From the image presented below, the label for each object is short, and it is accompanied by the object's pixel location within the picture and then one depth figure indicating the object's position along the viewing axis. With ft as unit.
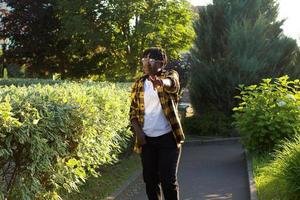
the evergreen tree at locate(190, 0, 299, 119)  49.42
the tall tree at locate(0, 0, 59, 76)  68.74
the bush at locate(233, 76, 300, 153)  30.63
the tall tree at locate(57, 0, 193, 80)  54.34
